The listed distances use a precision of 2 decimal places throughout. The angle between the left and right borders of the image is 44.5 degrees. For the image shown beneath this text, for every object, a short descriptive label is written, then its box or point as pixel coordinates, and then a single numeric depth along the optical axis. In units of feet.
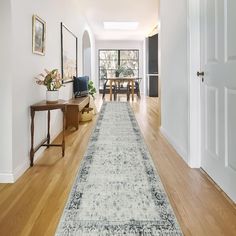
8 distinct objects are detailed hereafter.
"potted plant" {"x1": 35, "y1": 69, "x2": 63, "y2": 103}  11.08
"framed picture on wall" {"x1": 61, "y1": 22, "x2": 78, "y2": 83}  16.32
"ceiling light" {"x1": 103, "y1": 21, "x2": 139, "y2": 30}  30.05
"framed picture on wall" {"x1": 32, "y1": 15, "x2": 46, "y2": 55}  10.64
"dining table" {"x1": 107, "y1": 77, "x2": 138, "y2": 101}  33.55
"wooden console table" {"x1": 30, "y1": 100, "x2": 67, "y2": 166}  10.03
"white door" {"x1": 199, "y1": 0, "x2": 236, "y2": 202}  6.82
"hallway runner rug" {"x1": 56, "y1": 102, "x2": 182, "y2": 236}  5.69
